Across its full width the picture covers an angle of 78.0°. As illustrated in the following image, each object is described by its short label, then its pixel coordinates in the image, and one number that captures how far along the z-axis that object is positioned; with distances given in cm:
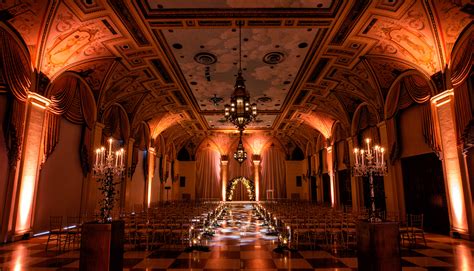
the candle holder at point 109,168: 480
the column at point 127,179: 1417
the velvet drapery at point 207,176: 2661
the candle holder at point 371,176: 420
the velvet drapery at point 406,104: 877
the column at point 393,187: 1057
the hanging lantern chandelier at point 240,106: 738
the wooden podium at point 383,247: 393
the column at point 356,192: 1420
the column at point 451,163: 765
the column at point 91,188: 1062
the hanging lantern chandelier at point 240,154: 1330
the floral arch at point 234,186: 2603
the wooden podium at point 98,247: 408
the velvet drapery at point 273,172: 2645
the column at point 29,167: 748
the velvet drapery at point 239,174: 2709
